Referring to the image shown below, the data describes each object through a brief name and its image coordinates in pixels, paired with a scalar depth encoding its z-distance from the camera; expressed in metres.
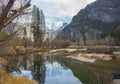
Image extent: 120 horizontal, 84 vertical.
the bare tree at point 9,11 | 4.47
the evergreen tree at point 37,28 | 38.64
